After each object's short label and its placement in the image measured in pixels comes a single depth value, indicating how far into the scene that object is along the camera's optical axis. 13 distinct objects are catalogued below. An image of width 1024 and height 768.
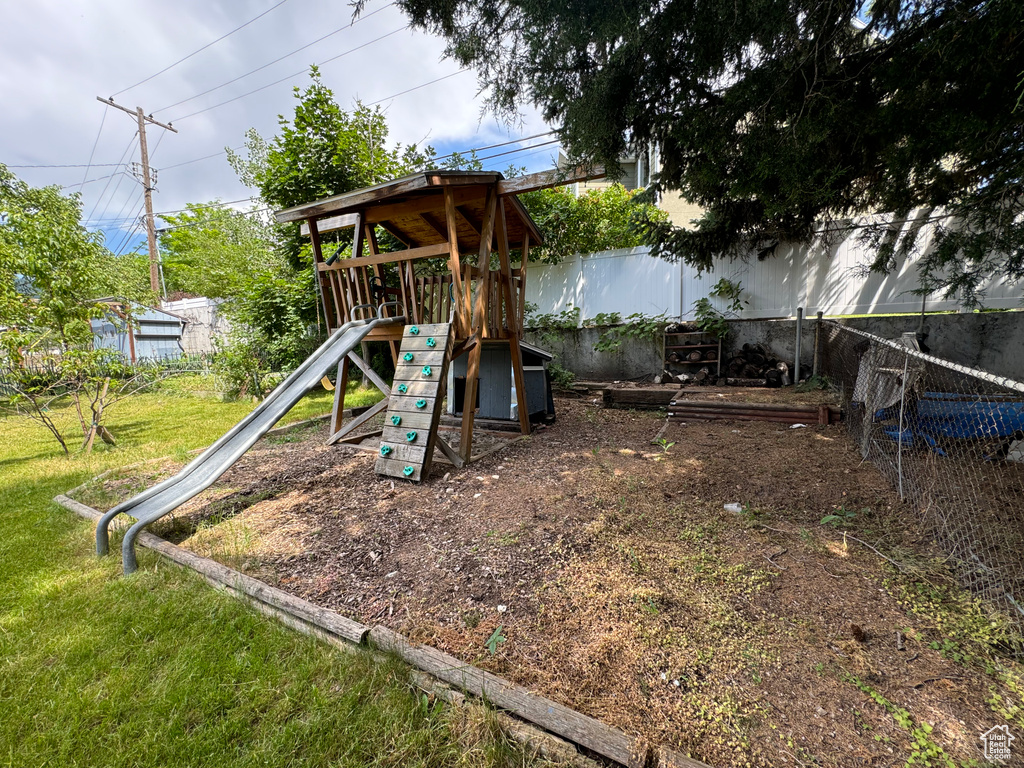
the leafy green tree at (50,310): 4.85
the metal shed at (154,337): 14.23
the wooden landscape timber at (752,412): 4.73
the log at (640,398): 6.16
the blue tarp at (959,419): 3.40
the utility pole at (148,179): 16.10
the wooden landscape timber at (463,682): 1.25
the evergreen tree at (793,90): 2.93
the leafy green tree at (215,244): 17.53
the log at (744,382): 6.76
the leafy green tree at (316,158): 7.83
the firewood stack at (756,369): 6.69
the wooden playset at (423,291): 3.79
